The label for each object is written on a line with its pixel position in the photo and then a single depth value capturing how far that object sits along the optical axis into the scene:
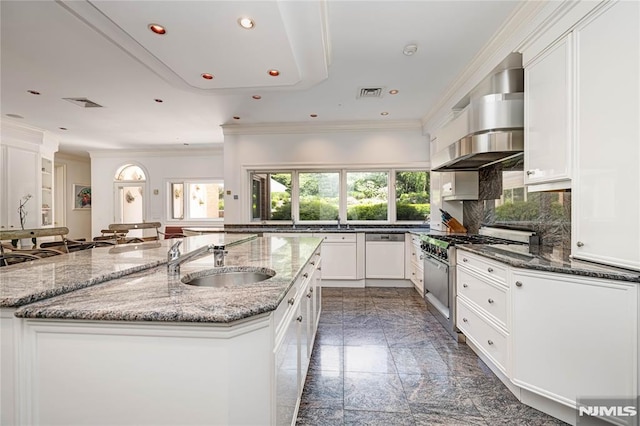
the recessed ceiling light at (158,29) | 2.03
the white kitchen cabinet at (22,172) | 5.06
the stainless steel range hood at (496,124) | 2.27
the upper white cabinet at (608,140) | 1.38
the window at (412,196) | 5.03
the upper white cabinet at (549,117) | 1.77
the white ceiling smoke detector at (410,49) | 2.65
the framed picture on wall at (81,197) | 7.83
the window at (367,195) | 5.14
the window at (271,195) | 5.30
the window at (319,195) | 5.20
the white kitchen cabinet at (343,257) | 4.58
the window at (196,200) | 7.37
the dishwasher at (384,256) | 4.57
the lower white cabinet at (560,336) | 1.39
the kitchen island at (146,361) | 0.91
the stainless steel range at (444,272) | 2.72
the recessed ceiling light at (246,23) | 1.95
